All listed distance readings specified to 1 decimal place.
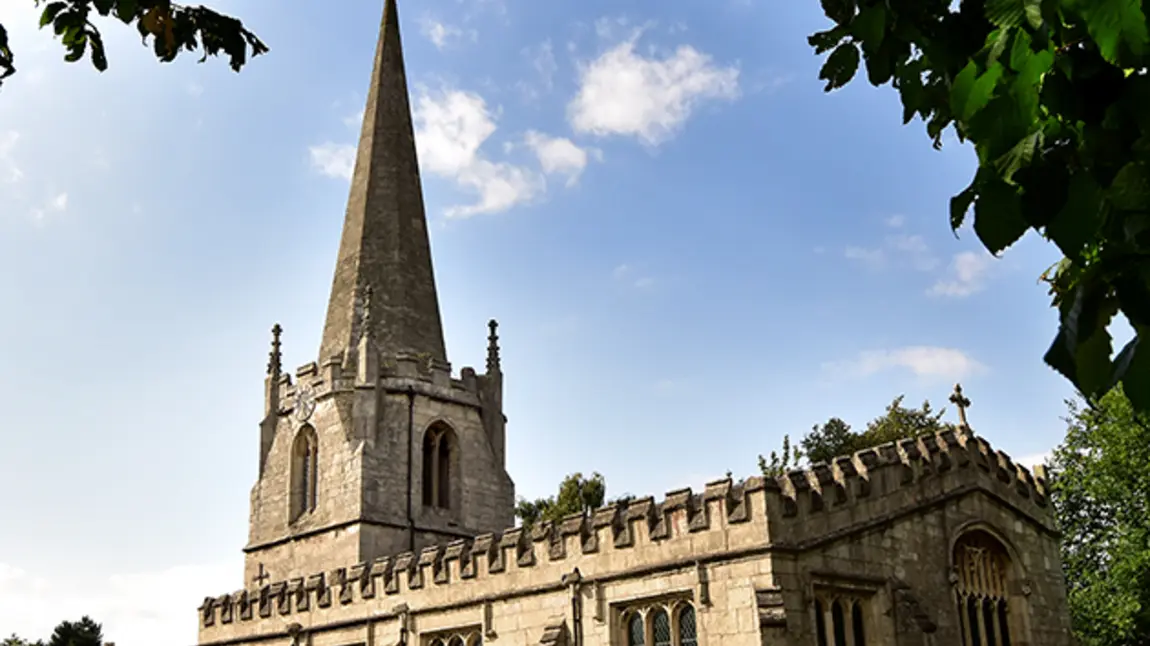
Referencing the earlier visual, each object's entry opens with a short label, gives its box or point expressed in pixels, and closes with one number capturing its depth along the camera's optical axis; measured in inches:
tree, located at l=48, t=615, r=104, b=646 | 1963.6
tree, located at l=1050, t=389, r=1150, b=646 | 989.2
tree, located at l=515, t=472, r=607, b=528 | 1496.1
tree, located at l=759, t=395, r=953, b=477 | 1291.8
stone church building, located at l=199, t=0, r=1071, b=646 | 620.7
